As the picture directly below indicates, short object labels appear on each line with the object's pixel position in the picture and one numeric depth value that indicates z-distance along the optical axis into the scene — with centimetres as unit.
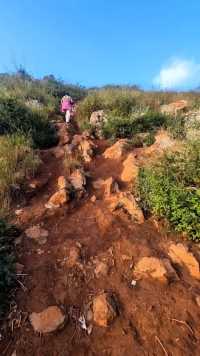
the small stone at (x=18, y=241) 362
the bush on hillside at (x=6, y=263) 292
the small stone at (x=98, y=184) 487
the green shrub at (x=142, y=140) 634
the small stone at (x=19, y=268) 322
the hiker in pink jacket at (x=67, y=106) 838
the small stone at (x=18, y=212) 420
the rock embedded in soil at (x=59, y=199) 431
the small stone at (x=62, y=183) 456
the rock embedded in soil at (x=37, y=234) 371
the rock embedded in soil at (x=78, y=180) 467
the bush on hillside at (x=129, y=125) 698
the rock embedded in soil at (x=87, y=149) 585
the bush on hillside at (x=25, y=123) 655
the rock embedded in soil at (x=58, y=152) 589
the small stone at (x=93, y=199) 446
